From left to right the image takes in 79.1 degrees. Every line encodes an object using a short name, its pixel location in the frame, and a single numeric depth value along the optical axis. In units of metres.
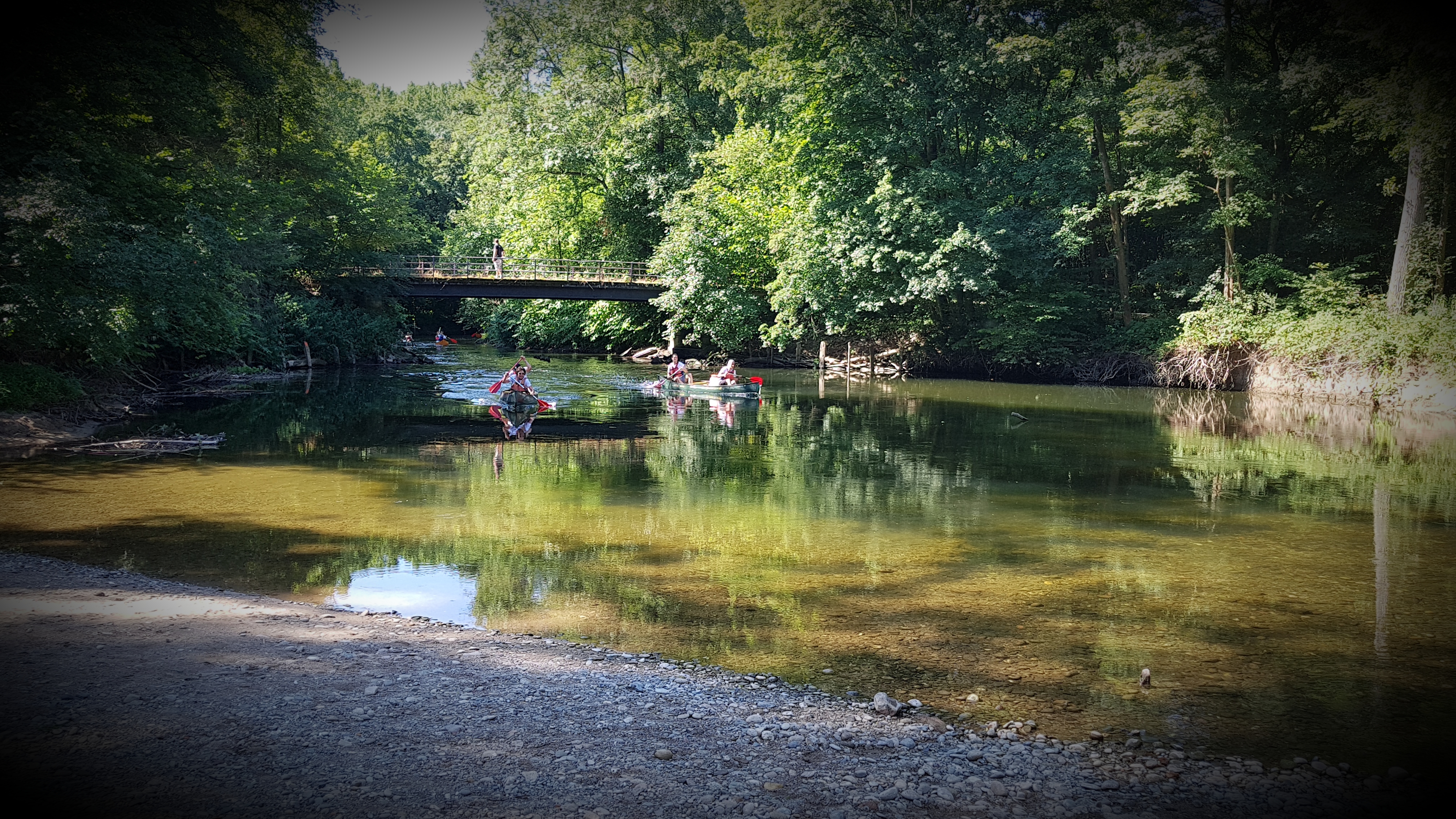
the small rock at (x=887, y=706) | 5.74
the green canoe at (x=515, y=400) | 22.92
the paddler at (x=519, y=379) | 22.86
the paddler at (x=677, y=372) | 29.81
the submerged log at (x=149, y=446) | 15.67
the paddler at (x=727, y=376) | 28.42
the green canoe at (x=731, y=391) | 28.27
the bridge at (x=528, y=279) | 41.53
